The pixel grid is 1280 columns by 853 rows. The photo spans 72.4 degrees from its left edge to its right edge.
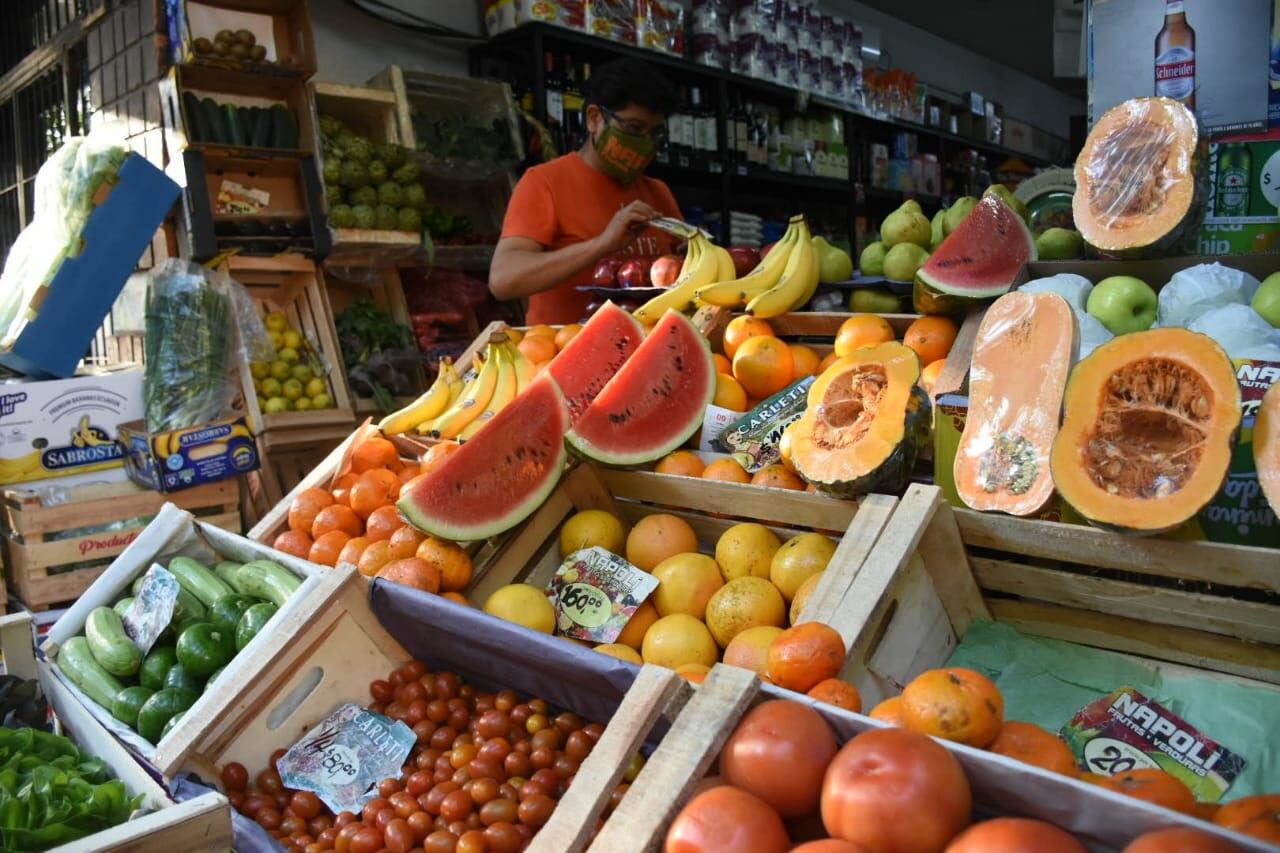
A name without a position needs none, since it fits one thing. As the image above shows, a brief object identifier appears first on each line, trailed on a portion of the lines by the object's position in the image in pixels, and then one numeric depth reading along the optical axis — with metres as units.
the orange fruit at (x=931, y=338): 1.80
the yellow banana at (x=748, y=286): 2.16
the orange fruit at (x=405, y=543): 1.70
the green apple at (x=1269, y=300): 1.39
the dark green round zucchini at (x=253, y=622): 1.56
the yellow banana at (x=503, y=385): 2.27
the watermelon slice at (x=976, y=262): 1.78
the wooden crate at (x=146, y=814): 1.11
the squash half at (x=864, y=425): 1.35
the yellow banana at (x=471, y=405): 2.23
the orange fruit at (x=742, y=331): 2.08
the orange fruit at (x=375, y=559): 1.69
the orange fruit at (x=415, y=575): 1.56
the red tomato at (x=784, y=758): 0.81
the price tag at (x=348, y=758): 1.36
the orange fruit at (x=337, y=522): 1.90
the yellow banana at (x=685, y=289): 2.26
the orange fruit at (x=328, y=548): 1.82
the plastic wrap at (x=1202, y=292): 1.45
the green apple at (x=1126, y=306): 1.53
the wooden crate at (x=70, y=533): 2.98
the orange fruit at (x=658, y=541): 1.61
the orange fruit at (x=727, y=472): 1.65
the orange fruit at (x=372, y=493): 1.93
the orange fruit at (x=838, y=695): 0.94
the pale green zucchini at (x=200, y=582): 1.77
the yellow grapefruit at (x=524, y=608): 1.50
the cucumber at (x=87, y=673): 1.63
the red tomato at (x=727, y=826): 0.75
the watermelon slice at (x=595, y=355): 2.08
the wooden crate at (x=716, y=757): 0.71
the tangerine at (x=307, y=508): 1.99
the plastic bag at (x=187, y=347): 3.38
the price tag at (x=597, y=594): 1.50
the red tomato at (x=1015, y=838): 0.66
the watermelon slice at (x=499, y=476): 1.68
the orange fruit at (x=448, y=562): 1.63
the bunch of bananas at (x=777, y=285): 2.09
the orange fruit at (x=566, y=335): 2.37
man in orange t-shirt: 2.91
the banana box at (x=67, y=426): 3.07
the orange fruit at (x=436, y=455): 1.89
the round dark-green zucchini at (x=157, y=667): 1.61
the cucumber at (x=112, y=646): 1.65
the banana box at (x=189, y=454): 3.14
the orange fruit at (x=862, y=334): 1.85
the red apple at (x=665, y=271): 2.41
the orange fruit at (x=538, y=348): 2.37
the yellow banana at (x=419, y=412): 2.37
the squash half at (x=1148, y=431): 1.08
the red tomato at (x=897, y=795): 0.72
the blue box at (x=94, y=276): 3.29
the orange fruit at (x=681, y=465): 1.74
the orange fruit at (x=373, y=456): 2.13
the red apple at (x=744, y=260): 2.40
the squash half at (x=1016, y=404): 1.26
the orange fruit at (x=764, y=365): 1.92
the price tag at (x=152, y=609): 1.68
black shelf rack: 4.59
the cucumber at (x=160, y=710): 1.49
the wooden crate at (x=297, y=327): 3.65
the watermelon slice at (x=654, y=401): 1.76
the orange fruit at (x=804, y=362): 2.00
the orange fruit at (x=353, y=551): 1.77
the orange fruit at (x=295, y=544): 1.92
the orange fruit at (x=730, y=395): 1.95
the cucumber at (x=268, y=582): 1.66
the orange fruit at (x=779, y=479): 1.54
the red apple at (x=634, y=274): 2.53
